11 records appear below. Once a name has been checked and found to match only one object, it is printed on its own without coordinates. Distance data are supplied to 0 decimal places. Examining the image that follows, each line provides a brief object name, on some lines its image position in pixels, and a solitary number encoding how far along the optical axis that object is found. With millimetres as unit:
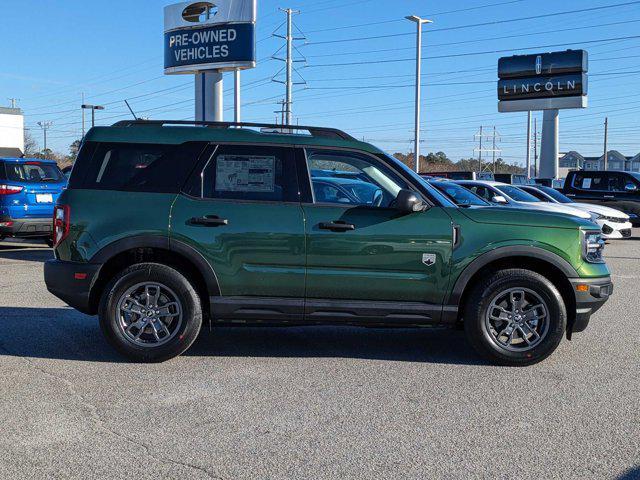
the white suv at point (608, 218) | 16859
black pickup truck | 19812
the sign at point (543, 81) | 43750
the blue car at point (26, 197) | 12820
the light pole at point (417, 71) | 34281
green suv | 5941
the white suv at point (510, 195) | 15936
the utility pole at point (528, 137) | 49262
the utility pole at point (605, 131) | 84362
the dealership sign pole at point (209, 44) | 21500
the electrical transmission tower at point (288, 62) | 50000
